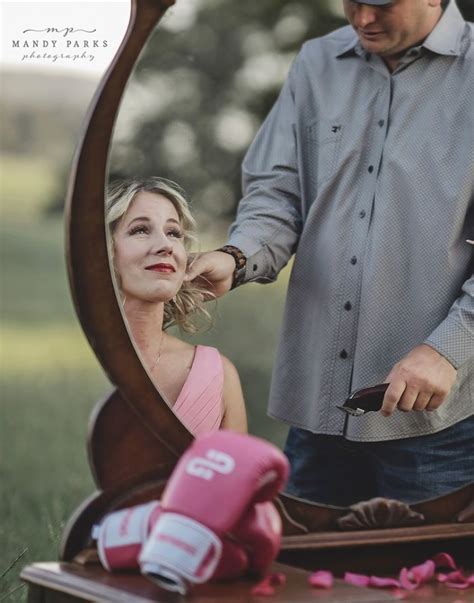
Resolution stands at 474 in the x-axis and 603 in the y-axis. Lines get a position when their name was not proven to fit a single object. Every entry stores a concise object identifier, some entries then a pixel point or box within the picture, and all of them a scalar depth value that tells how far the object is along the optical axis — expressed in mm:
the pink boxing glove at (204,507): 2749
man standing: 3386
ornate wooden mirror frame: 3016
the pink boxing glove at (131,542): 2843
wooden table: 2838
